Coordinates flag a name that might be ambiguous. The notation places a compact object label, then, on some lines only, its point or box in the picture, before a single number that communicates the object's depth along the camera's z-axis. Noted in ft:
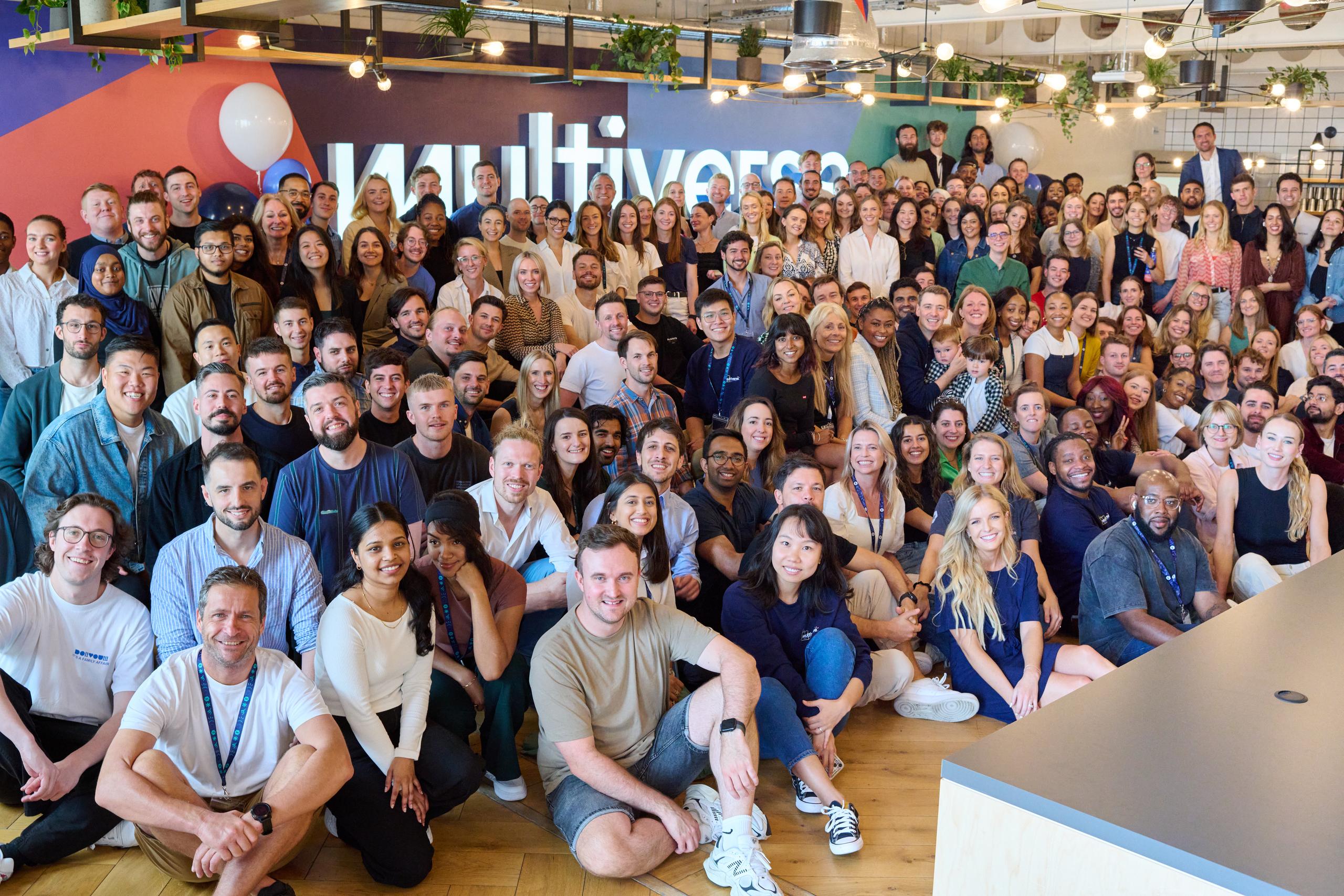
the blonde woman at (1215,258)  27.20
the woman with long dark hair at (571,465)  14.43
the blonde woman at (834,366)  18.63
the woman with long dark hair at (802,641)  11.43
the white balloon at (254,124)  25.17
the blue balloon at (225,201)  23.86
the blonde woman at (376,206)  21.65
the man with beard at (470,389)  15.70
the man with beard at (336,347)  14.60
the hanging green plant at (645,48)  29.27
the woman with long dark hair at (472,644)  11.55
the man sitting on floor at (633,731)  10.05
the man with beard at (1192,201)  30.63
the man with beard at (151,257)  16.30
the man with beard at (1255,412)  18.45
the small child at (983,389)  18.74
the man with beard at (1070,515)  15.53
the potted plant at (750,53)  32.24
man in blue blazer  31.91
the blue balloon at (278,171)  25.90
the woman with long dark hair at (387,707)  10.10
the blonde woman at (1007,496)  14.74
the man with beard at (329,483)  11.97
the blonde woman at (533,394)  16.15
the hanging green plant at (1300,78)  38.14
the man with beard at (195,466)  12.09
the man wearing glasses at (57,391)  13.46
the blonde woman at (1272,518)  15.79
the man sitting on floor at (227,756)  8.95
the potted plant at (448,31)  26.40
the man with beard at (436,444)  13.46
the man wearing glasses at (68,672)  9.94
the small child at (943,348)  19.70
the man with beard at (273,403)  12.99
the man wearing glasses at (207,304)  15.75
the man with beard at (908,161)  39.27
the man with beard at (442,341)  16.66
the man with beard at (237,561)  10.60
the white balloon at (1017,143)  41.75
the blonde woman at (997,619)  13.20
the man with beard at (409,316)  17.15
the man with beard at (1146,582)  13.53
